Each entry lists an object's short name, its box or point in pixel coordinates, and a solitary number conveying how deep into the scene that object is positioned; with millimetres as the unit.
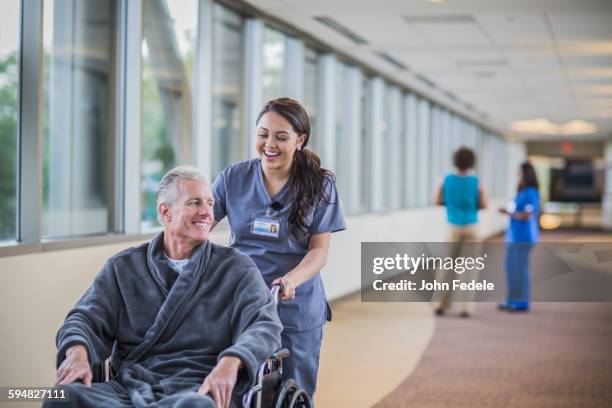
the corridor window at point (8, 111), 4344
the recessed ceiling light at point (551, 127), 20016
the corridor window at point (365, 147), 11641
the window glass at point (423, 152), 15133
